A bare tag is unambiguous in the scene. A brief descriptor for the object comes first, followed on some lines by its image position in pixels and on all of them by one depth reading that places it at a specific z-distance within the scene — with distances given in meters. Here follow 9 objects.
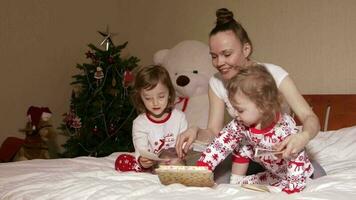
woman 1.52
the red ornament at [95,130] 2.96
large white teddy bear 2.61
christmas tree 2.95
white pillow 1.85
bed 1.27
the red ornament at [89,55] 2.98
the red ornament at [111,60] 2.99
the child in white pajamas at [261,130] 1.34
